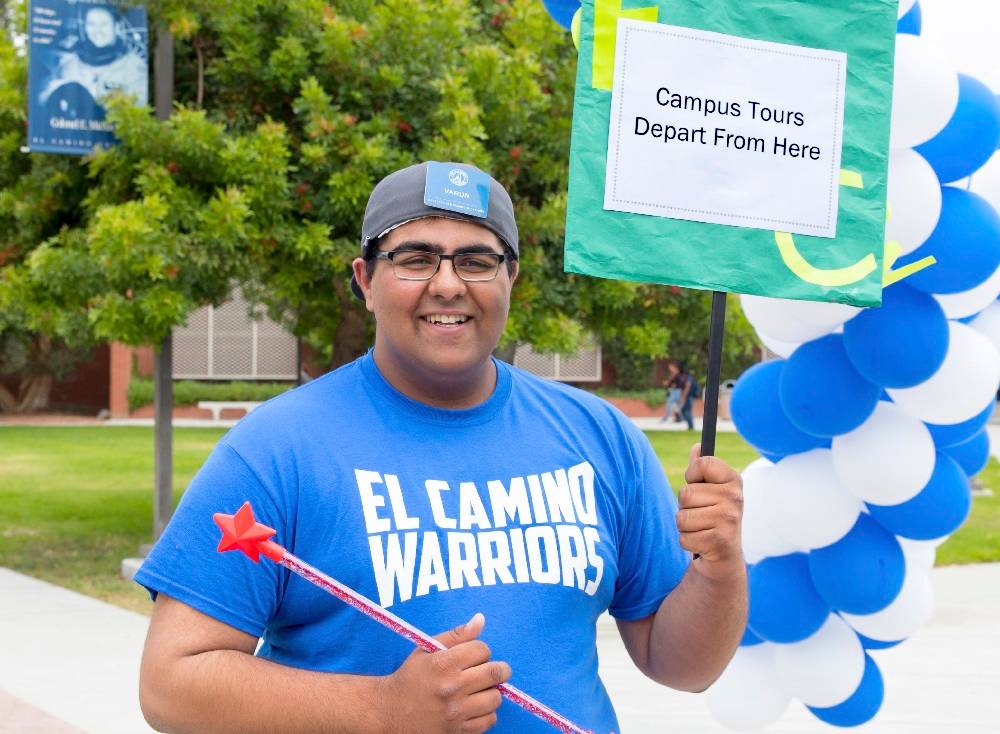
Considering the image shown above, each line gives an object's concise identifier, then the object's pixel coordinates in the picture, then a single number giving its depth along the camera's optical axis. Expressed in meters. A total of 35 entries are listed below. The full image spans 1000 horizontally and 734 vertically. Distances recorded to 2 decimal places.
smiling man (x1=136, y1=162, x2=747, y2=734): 1.84
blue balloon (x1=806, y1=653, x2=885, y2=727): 4.44
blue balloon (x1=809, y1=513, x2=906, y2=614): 4.22
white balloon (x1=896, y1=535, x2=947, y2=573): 4.49
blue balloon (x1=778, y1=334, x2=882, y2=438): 4.12
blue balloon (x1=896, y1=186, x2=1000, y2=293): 4.02
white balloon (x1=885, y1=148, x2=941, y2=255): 3.95
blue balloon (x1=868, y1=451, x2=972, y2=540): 4.21
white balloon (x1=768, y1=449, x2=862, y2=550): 4.24
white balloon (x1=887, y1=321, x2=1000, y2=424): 4.12
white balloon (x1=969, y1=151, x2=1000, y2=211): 4.55
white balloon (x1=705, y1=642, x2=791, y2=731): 4.52
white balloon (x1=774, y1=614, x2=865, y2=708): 4.36
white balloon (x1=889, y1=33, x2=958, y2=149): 3.92
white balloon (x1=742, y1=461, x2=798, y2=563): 4.41
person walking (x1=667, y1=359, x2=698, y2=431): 30.36
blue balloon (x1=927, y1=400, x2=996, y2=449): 4.42
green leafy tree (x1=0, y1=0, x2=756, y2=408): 8.01
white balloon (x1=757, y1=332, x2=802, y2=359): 4.53
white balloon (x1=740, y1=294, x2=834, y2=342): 4.21
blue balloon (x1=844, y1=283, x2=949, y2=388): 4.00
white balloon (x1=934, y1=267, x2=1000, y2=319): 4.21
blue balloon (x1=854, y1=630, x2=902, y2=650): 4.55
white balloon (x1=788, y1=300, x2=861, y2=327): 4.02
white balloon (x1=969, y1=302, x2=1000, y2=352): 4.71
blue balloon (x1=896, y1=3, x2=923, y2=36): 4.21
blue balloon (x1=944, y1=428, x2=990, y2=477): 4.89
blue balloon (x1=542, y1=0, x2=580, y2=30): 5.08
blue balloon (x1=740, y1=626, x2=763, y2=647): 4.50
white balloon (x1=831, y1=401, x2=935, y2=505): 4.12
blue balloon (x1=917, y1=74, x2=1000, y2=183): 4.16
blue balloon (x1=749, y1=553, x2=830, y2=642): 4.32
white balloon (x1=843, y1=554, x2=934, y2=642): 4.34
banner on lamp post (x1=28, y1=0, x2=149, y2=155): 8.28
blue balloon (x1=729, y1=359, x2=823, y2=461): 4.45
